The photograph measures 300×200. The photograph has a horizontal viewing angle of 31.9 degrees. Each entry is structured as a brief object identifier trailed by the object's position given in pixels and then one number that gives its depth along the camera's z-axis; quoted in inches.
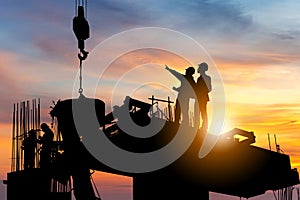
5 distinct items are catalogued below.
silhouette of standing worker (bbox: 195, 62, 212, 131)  773.9
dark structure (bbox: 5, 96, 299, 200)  596.4
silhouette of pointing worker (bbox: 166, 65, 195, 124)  761.6
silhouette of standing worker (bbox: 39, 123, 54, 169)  724.0
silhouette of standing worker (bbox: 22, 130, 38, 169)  920.9
